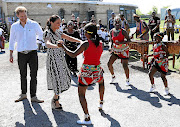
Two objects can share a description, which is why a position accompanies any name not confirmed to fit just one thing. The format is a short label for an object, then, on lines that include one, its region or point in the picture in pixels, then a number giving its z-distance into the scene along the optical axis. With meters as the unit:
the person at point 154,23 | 11.40
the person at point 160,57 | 5.22
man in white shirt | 4.90
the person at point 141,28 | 8.91
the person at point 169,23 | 12.02
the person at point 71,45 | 6.94
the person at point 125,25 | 10.87
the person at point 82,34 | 10.79
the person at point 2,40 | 13.72
